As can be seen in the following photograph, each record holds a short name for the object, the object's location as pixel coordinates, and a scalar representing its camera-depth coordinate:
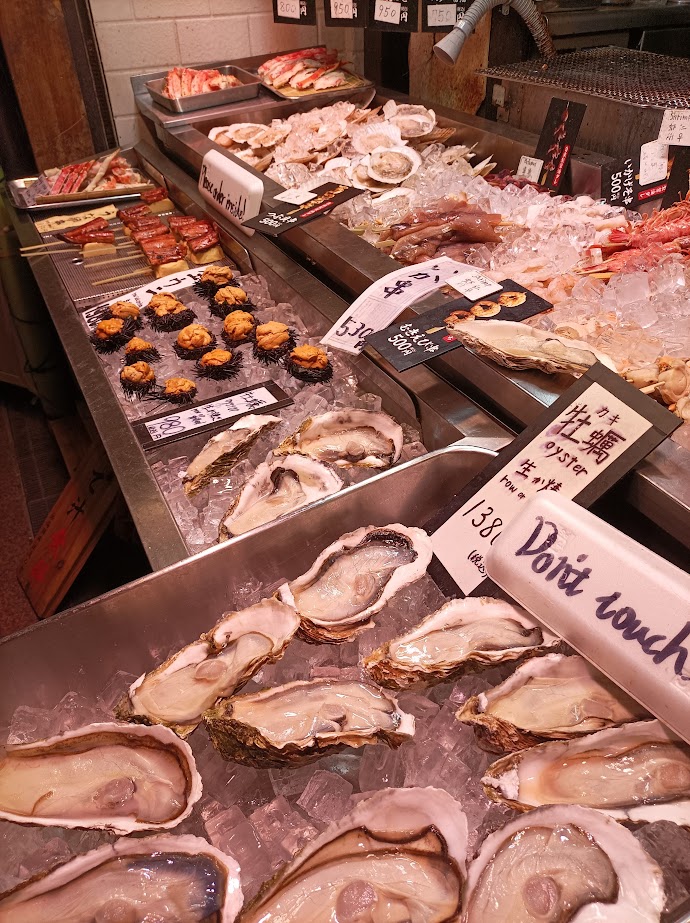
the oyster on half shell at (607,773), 0.88
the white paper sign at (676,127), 2.28
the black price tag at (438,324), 1.62
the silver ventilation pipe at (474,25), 2.40
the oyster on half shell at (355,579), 1.14
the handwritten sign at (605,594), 0.88
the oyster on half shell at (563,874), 0.76
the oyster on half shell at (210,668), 1.03
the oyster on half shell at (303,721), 0.95
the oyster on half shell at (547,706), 0.94
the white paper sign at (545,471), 1.21
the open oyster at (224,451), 1.62
